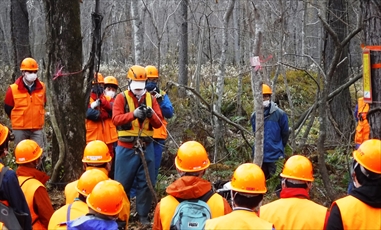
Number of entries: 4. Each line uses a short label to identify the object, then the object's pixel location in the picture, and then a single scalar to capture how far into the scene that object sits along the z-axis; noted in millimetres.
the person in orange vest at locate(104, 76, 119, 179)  8555
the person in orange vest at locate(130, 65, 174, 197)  7754
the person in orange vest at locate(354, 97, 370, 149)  6762
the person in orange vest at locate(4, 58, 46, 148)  8656
